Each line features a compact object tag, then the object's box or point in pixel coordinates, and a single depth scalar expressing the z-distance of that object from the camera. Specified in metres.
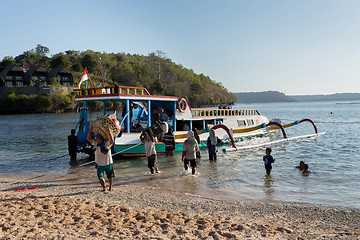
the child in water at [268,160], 11.03
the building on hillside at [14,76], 85.50
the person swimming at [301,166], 13.03
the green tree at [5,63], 98.88
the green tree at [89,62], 115.71
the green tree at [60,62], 108.06
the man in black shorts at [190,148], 11.24
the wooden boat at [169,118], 14.93
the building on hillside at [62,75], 93.18
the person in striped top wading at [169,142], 14.83
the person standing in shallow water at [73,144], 15.16
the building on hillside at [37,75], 88.88
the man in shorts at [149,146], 11.10
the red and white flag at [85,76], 15.45
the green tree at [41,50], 137.07
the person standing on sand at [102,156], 8.72
